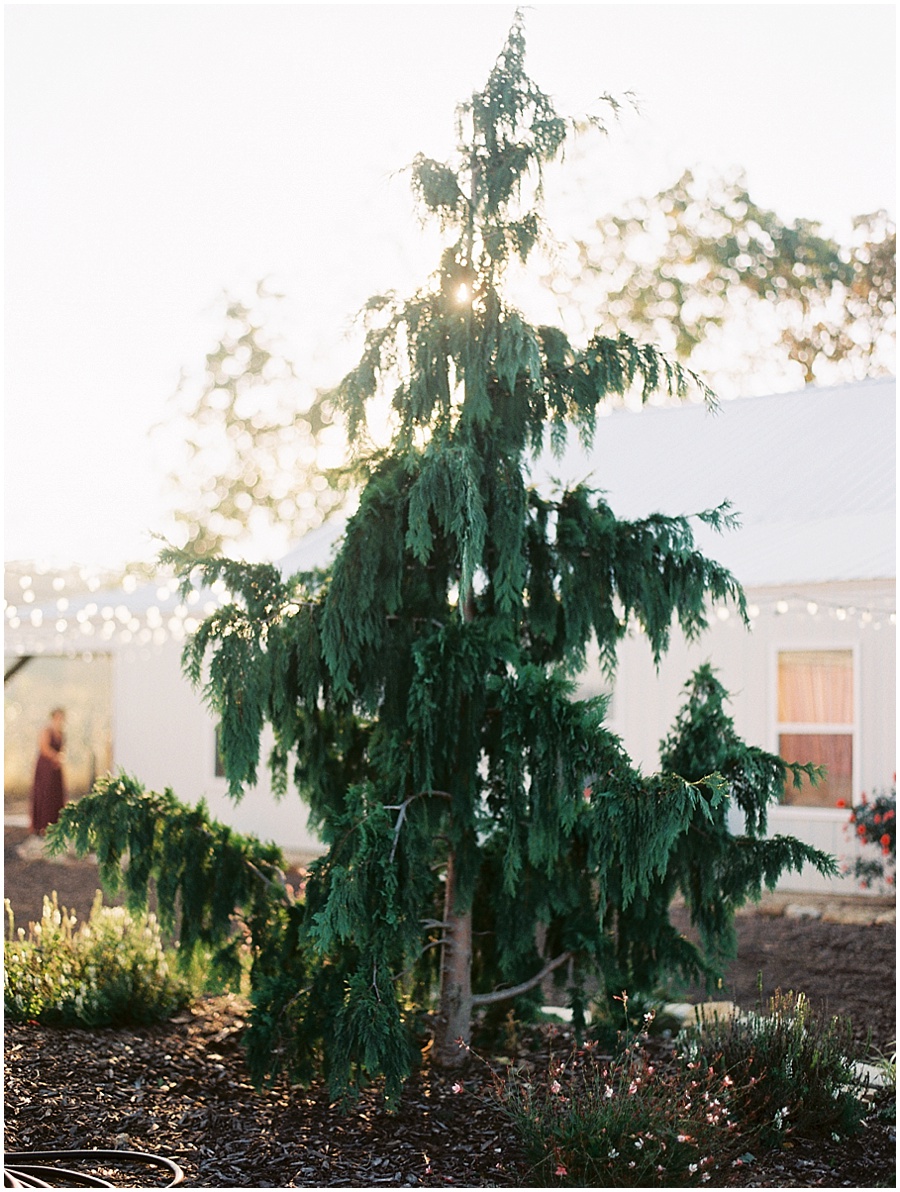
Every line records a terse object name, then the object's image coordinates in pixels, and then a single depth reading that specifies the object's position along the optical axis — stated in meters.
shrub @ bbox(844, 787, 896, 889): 9.01
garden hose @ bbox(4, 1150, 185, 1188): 3.71
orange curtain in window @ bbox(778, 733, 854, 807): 10.55
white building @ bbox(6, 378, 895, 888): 10.21
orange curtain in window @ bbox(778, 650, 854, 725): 10.70
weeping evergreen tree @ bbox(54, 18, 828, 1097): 4.25
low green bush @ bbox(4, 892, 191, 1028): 5.38
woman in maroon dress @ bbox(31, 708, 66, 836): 13.70
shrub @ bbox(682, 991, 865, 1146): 4.50
